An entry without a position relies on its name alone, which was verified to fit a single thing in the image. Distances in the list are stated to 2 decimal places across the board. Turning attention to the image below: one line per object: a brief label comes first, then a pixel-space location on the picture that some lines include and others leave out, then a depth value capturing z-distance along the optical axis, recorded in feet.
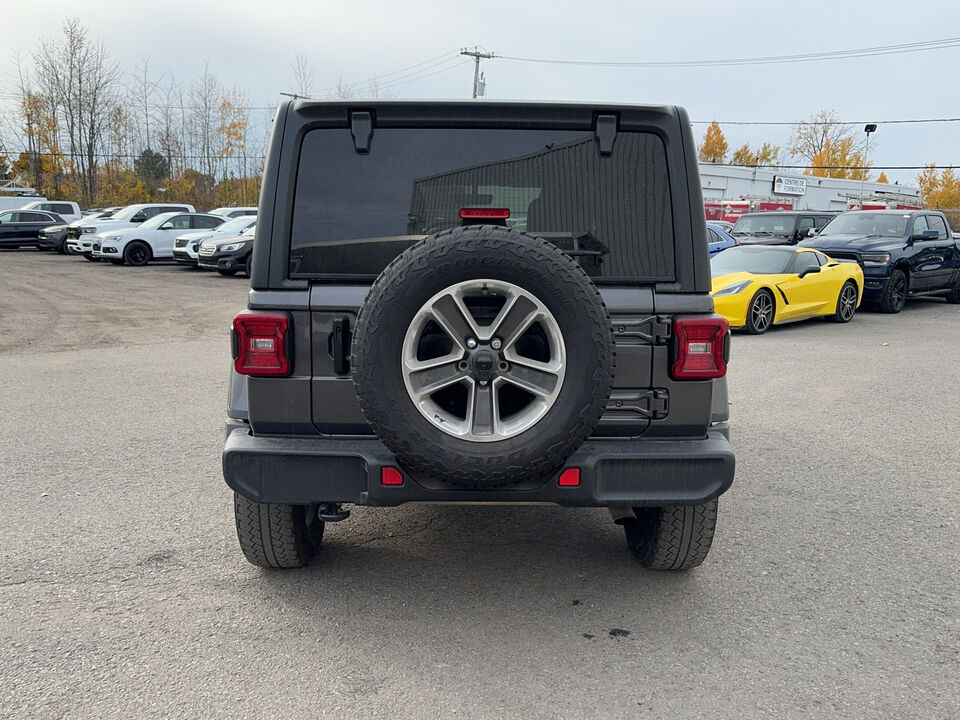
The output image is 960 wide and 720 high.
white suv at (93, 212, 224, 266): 82.38
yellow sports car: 42.22
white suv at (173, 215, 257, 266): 77.46
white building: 167.98
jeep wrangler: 11.04
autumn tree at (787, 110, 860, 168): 239.30
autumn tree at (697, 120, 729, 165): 263.70
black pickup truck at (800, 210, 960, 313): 52.95
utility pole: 176.65
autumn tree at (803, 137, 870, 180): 236.63
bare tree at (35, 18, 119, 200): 162.71
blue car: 61.60
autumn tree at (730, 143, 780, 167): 268.07
